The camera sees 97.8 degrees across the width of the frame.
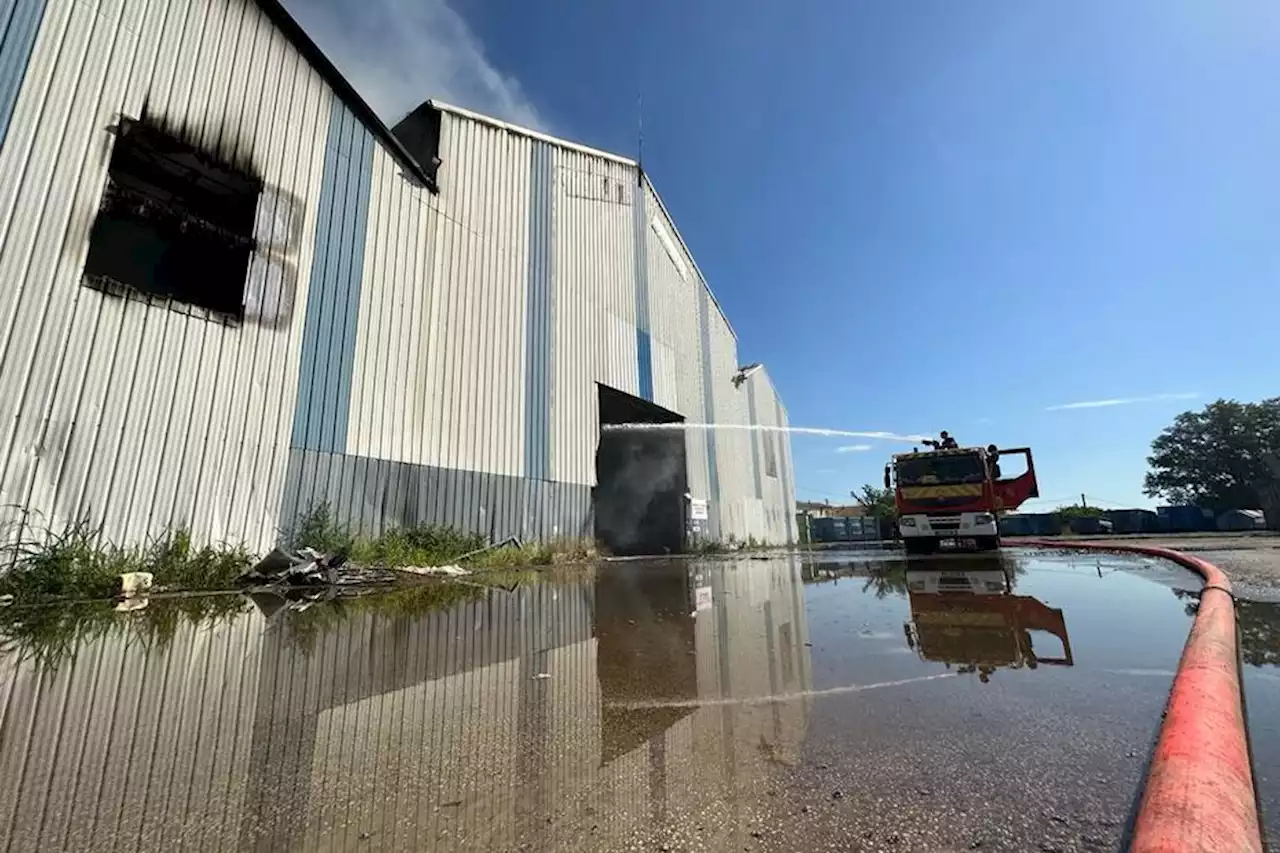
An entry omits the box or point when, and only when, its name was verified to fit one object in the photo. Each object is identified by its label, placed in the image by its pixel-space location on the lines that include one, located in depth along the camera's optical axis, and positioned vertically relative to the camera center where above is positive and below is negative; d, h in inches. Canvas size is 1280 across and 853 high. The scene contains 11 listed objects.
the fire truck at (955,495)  457.4 +35.5
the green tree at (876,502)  1710.6 +121.4
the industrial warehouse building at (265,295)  230.2 +146.9
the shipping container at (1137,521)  1296.8 +29.7
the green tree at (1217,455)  1685.5 +246.5
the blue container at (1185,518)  1310.3 +33.8
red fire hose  39.6 -20.9
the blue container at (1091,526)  1226.0 +19.2
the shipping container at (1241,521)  1203.2 +25.1
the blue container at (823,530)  1453.0 +25.7
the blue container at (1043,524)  1316.4 +29.4
